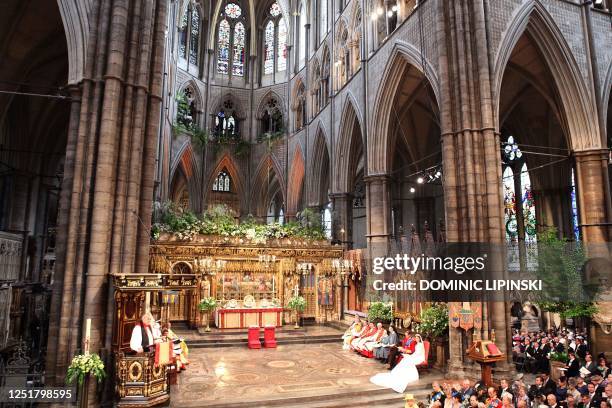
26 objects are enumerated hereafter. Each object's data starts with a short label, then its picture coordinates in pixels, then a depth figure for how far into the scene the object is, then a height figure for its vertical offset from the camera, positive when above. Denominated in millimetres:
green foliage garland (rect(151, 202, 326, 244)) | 15836 +1863
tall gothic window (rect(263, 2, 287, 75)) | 31781 +17397
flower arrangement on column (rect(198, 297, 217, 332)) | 14867 -1052
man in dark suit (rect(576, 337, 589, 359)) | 11344 -1908
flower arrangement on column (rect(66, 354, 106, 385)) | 7723 -1661
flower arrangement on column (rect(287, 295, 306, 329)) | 16203 -1091
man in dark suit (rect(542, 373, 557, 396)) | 7584 -1959
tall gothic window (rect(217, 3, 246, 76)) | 31750 +17401
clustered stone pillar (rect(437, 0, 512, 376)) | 10430 +3293
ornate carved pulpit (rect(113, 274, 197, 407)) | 7629 -1516
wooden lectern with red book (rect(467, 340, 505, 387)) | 8758 -1609
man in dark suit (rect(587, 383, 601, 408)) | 6676 -1886
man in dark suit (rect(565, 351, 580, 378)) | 9469 -1995
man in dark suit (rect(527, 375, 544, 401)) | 7688 -2039
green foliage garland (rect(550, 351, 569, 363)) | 10070 -1872
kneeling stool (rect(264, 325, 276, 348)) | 13734 -1956
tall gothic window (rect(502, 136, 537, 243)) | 21359 +3999
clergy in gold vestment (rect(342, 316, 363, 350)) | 13383 -1771
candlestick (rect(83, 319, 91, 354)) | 7812 -1108
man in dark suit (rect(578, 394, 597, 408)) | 6679 -1969
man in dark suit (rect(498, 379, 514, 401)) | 7223 -1924
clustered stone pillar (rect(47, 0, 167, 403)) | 8711 +2162
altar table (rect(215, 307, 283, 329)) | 15477 -1508
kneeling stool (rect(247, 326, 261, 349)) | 13570 -1976
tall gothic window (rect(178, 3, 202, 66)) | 28516 +16210
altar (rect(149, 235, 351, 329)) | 15695 -5
